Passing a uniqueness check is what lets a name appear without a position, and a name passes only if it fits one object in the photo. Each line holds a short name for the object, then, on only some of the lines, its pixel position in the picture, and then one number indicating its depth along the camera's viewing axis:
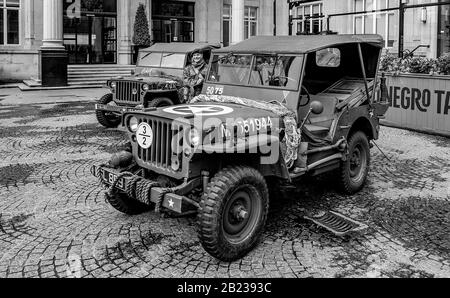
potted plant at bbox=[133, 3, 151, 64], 24.80
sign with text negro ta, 10.62
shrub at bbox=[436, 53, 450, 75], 10.79
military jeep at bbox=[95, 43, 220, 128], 10.70
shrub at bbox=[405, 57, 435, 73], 11.21
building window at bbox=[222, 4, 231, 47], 29.48
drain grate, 4.93
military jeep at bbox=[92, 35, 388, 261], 4.32
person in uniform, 11.00
